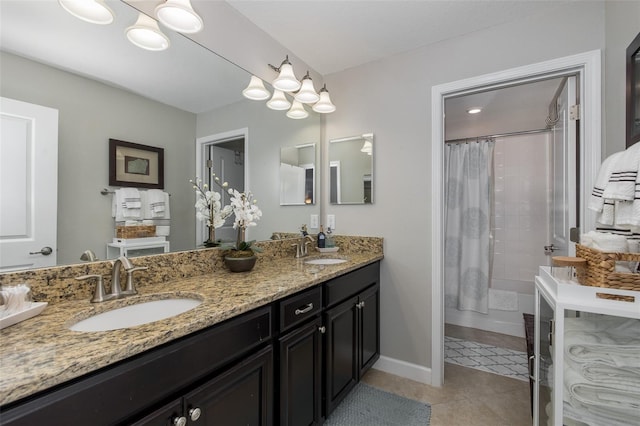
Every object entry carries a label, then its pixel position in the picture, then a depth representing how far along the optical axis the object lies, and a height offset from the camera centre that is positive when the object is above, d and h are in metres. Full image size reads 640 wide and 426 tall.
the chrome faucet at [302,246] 2.20 -0.27
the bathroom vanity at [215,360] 0.61 -0.43
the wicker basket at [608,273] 0.92 -0.20
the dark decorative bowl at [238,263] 1.51 -0.27
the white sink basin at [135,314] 0.93 -0.37
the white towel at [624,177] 1.01 +0.13
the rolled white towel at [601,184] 1.11 +0.12
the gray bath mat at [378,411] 1.66 -1.22
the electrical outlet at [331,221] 2.47 -0.08
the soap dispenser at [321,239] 2.37 -0.23
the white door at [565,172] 1.71 +0.26
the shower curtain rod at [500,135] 2.94 +0.83
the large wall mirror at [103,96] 0.98 +0.48
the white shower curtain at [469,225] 3.06 -0.14
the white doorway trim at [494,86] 1.57 +0.47
